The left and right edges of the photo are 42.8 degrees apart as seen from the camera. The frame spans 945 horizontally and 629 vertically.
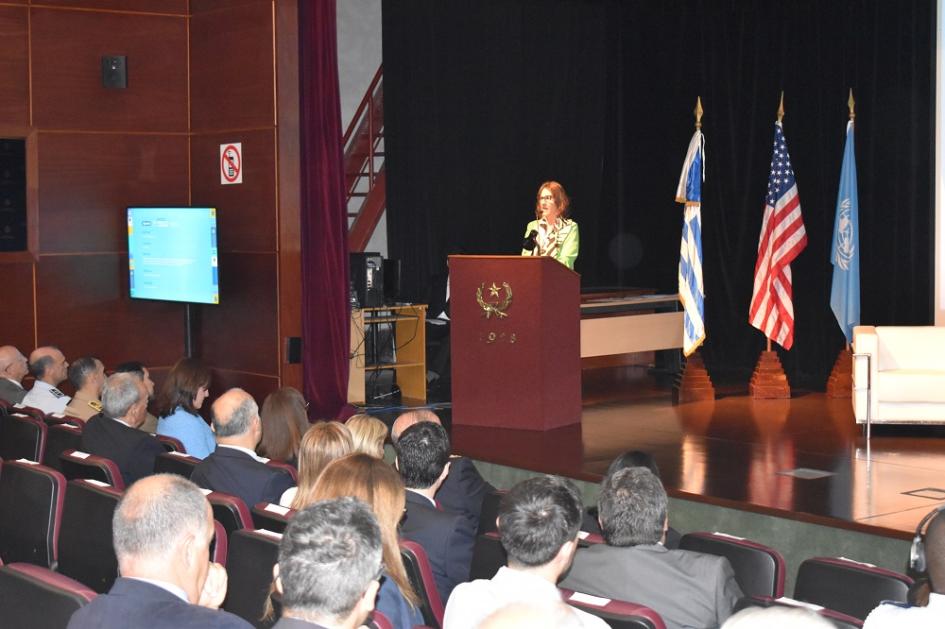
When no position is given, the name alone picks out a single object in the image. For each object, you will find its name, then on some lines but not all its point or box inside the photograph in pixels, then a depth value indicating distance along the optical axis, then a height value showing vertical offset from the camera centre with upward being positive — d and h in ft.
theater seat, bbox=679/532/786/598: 11.29 -2.88
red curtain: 26.84 +0.93
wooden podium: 24.54 -1.70
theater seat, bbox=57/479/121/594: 11.82 -2.73
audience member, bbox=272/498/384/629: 7.22 -1.88
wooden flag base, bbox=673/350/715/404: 30.37 -3.18
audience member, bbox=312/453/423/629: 9.50 -2.04
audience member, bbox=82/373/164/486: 16.48 -2.39
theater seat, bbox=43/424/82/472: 17.31 -2.58
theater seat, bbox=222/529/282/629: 10.01 -2.63
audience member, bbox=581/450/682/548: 13.24 -2.26
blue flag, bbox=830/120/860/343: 30.50 +0.13
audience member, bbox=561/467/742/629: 10.03 -2.63
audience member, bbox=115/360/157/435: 18.88 -1.77
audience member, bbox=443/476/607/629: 8.88 -2.23
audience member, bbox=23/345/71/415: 21.74 -2.12
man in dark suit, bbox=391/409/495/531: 15.21 -2.95
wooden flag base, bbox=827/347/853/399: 30.58 -3.12
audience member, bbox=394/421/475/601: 11.59 -2.53
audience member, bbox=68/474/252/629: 7.78 -2.04
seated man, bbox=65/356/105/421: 20.83 -2.14
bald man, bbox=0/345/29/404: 22.65 -2.12
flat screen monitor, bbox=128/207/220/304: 27.78 +0.21
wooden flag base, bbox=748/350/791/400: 30.60 -3.16
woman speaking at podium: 26.16 +0.66
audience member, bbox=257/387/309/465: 16.56 -2.28
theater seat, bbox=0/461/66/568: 12.19 -2.57
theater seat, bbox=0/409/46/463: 17.58 -2.58
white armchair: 24.81 -2.78
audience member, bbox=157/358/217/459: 18.72 -2.23
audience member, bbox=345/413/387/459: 13.97 -2.03
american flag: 30.30 +0.14
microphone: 27.20 +0.39
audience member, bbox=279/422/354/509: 12.89 -2.04
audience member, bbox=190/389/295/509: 14.14 -2.39
